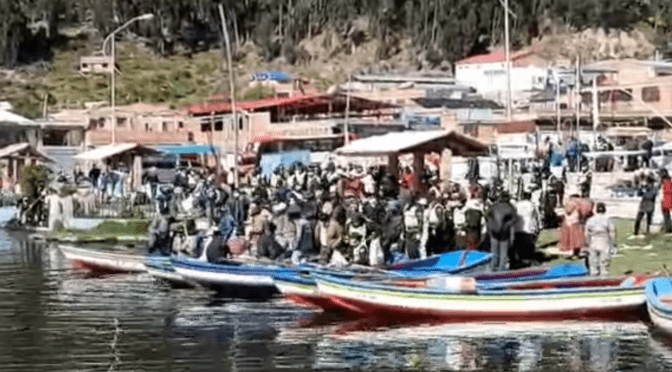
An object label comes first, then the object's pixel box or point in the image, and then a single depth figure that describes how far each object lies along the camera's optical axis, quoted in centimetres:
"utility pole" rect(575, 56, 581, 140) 6919
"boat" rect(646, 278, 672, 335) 2684
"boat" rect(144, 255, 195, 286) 3762
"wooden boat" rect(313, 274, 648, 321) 2873
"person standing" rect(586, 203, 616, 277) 3155
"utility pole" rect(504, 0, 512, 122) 6525
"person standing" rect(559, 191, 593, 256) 3641
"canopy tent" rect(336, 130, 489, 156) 4762
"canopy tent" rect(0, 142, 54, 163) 7781
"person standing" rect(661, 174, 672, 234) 4059
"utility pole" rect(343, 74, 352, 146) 7769
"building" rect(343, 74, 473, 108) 11206
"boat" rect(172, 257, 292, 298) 3441
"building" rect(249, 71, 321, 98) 12612
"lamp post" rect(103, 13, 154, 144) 7812
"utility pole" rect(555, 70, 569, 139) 8446
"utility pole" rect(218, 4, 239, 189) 6246
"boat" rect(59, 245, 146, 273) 4250
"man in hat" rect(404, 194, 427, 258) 3728
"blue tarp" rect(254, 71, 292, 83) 13462
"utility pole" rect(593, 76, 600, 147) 6738
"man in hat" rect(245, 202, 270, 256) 3734
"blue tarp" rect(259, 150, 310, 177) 8136
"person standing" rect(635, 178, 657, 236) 4059
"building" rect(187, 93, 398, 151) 9456
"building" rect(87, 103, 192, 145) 9606
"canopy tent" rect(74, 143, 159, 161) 7231
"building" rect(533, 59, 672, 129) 8850
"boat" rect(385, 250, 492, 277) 3384
